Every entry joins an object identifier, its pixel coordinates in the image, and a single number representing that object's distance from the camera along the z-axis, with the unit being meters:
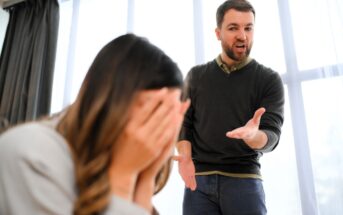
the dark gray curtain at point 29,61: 2.76
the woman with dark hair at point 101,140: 0.50
